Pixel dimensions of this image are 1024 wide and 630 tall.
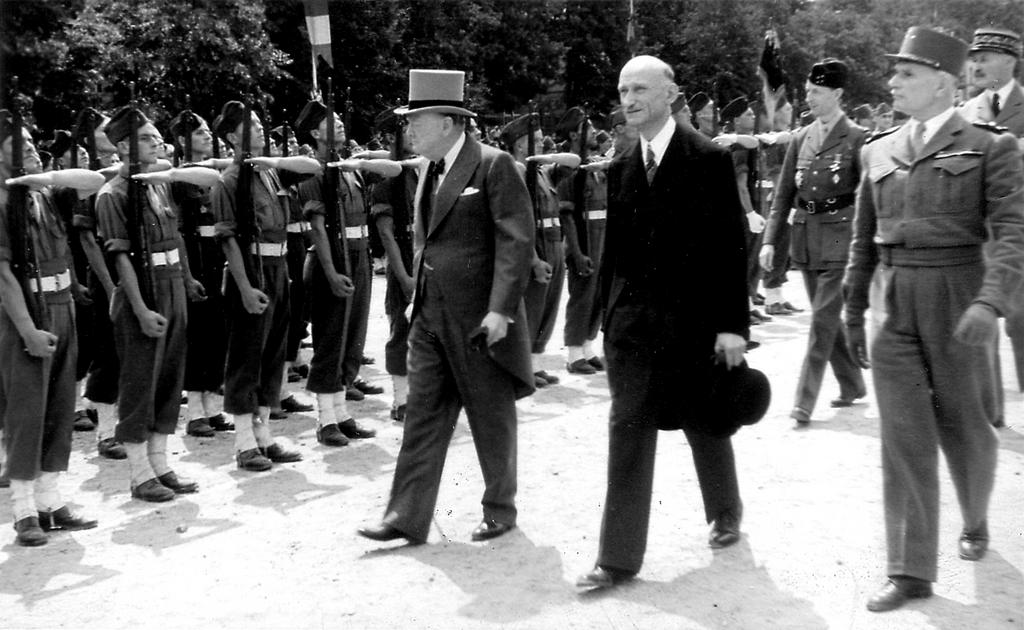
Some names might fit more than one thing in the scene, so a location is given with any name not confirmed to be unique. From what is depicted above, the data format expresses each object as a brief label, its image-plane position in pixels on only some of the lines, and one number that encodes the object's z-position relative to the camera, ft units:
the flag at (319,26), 35.24
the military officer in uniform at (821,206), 25.81
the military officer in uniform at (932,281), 15.49
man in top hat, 18.67
